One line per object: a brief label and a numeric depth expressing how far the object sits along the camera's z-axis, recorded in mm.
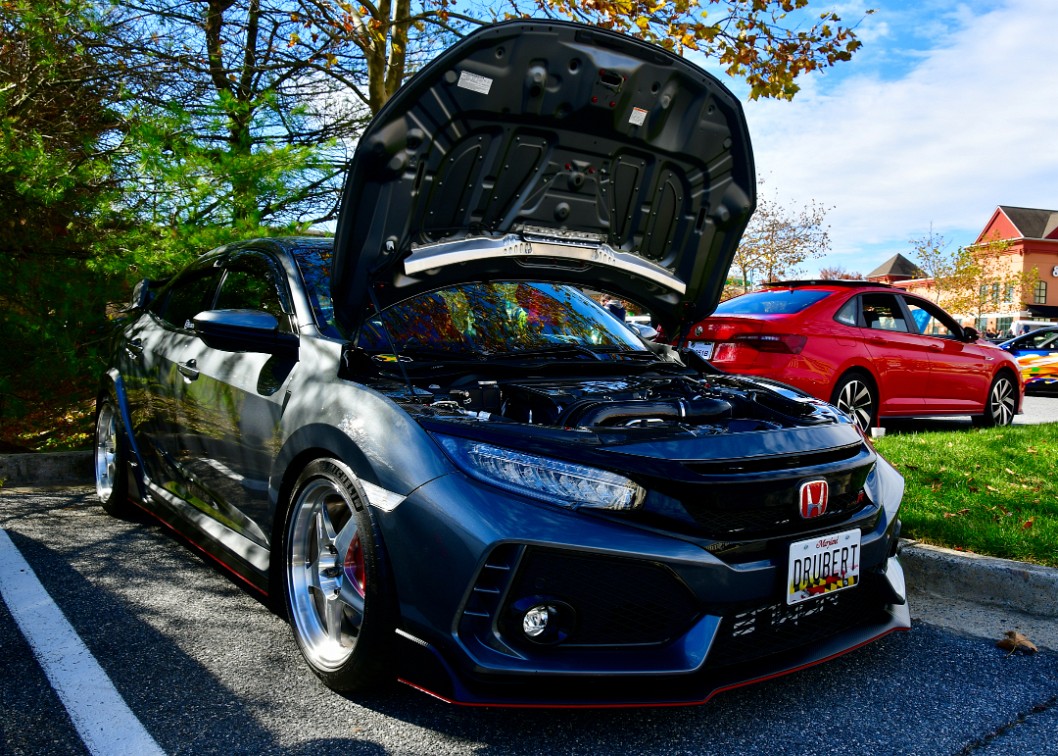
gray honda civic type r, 2305
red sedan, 7238
